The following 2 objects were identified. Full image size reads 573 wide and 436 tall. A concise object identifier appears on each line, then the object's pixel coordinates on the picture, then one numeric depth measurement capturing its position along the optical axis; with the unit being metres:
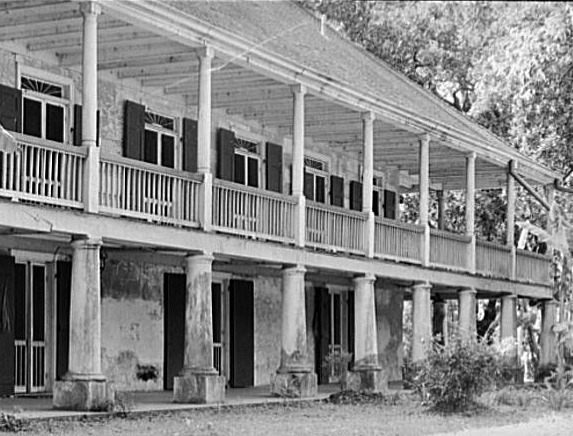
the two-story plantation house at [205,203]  16.47
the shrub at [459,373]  18.83
